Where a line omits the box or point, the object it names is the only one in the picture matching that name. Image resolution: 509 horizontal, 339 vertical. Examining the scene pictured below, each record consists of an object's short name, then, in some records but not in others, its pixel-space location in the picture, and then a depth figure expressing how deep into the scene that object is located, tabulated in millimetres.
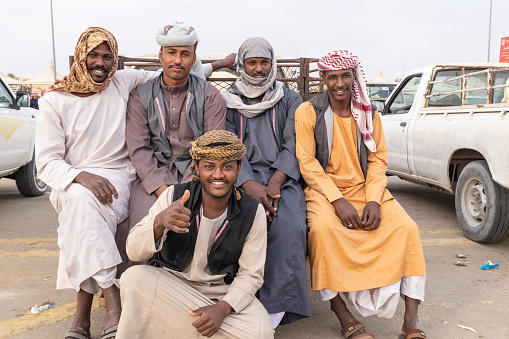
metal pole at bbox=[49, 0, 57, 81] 27191
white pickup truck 4535
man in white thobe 2770
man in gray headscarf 2809
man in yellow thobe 2830
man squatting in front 2402
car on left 6179
